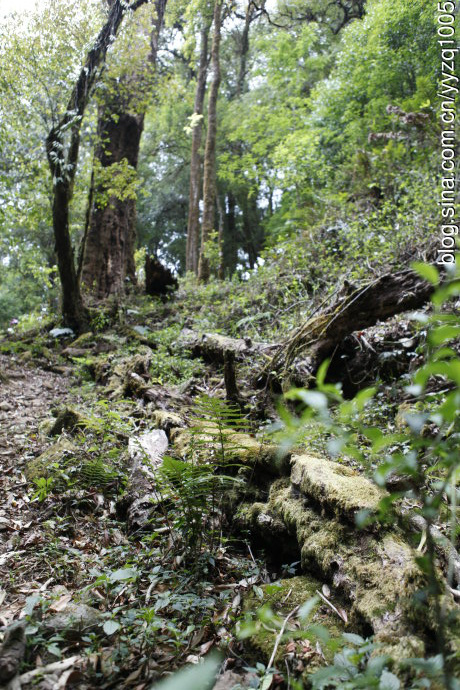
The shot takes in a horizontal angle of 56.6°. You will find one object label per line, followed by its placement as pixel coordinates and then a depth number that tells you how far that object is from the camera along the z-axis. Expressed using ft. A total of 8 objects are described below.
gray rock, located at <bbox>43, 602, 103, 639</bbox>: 5.08
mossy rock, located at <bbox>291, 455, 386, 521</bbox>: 6.34
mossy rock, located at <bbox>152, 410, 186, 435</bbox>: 12.51
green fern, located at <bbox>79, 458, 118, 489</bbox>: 9.67
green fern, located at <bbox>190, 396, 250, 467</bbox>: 7.47
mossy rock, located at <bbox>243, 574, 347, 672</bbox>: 4.83
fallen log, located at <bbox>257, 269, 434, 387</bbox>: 12.87
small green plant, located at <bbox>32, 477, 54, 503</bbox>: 9.08
